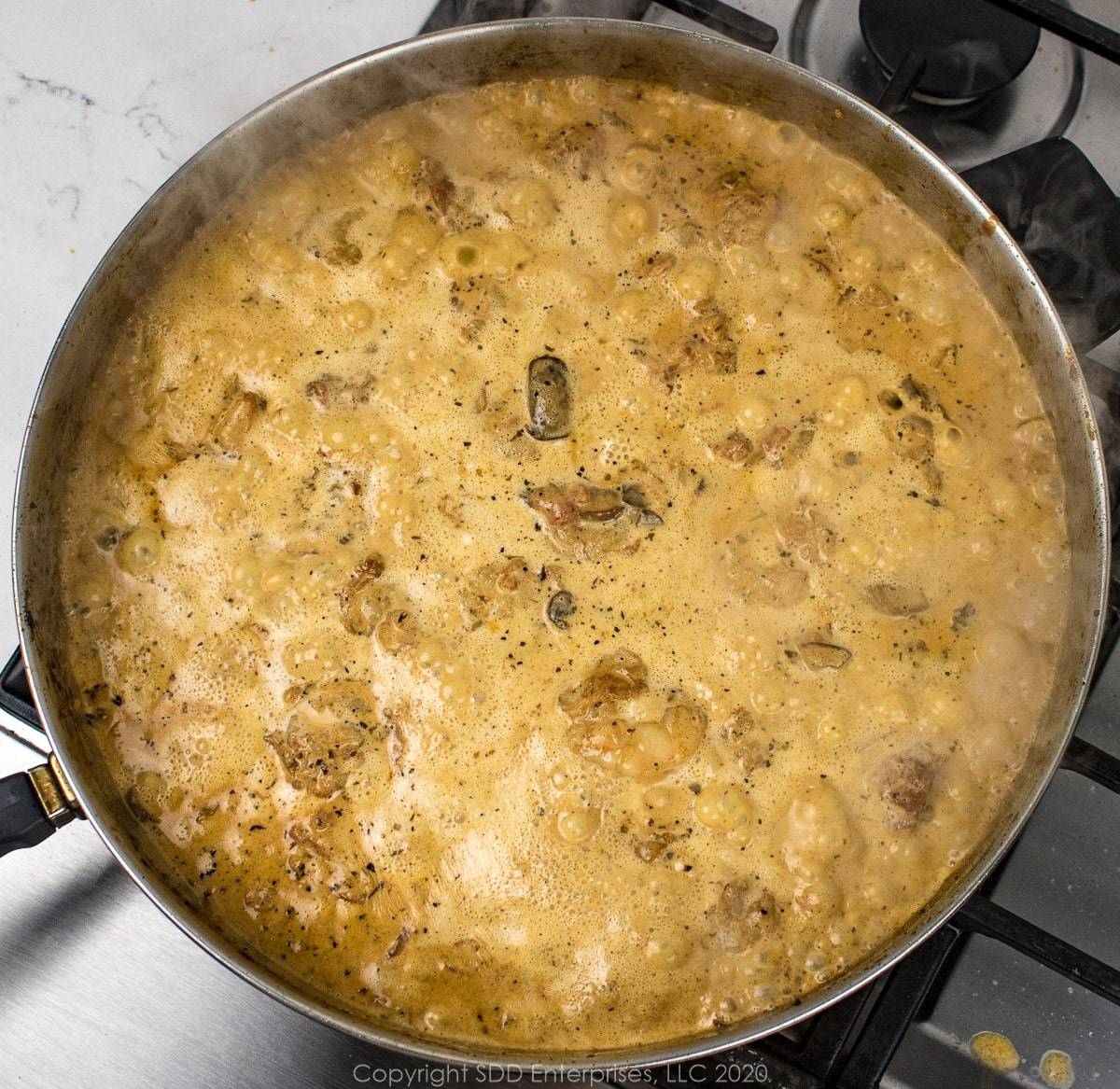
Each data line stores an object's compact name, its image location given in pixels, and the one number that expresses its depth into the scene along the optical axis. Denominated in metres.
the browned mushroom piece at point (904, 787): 0.50
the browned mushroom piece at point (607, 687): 0.49
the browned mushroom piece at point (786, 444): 0.51
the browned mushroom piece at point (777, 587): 0.50
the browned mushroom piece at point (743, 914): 0.49
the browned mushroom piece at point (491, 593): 0.50
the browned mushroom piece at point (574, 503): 0.50
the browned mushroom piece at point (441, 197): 0.52
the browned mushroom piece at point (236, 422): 0.50
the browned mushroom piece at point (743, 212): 0.52
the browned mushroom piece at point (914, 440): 0.51
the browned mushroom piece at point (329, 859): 0.50
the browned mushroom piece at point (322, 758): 0.50
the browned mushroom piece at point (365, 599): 0.50
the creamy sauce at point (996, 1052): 0.53
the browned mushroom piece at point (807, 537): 0.50
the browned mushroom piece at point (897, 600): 0.50
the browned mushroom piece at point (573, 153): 0.53
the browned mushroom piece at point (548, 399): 0.50
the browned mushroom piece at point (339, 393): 0.51
